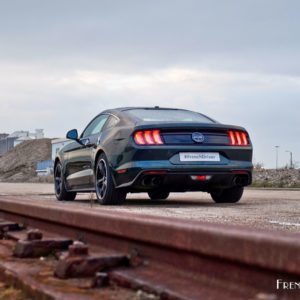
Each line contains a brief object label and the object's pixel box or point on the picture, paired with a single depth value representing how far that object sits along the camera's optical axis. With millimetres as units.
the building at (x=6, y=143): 131250
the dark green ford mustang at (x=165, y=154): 7520
